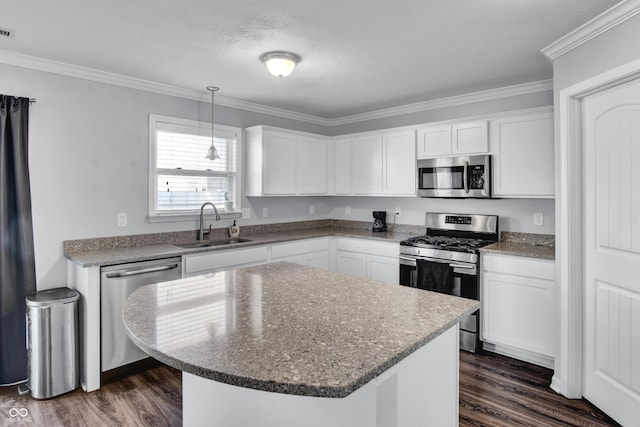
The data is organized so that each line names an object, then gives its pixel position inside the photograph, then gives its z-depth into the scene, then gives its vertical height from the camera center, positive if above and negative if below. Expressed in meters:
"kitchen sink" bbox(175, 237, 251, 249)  3.68 -0.31
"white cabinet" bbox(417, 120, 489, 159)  3.61 +0.71
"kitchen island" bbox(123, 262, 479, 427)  1.05 -0.42
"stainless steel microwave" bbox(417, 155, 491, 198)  3.60 +0.34
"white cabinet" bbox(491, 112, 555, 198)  3.27 +0.49
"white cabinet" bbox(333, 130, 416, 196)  4.20 +0.56
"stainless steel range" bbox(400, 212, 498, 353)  3.36 -0.43
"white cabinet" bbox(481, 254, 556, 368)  3.01 -0.79
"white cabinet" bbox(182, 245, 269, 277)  3.29 -0.43
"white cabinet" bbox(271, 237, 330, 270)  4.02 -0.44
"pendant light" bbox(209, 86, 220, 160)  3.76 +0.90
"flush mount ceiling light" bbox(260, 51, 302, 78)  2.81 +1.12
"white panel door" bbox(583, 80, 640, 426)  2.20 -0.25
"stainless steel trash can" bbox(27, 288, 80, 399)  2.64 -0.92
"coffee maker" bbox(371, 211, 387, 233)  4.71 -0.11
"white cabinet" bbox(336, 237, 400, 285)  3.99 -0.51
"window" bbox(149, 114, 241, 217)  3.68 +0.47
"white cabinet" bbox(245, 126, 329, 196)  4.26 +0.59
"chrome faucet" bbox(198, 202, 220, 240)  3.87 -0.06
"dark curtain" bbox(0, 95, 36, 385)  2.78 -0.18
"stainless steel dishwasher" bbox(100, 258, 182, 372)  2.84 -0.69
